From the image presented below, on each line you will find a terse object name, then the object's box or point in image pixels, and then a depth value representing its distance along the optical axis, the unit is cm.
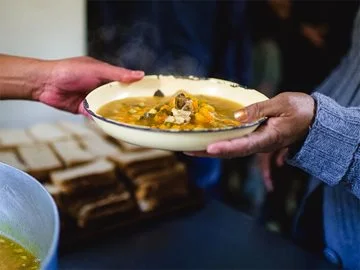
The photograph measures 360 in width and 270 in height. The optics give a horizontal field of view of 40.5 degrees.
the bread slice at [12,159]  161
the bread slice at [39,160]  163
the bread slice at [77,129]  197
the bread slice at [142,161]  174
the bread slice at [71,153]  173
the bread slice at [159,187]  168
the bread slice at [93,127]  199
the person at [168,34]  213
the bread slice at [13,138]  178
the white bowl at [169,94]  89
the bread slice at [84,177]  157
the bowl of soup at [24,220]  73
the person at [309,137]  96
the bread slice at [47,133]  190
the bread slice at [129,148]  184
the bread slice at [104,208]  153
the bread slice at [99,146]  182
